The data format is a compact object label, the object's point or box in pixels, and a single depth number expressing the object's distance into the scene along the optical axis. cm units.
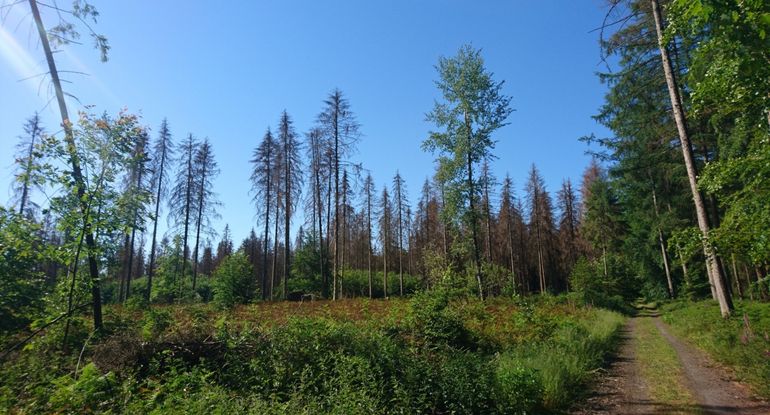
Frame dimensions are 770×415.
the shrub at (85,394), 516
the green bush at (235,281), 1986
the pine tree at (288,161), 2908
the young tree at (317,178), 2712
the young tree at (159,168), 2920
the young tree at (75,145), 715
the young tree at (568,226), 4894
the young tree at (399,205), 4506
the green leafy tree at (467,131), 1934
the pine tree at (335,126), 2541
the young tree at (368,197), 4219
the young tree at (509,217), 4684
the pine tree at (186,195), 3022
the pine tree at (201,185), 3147
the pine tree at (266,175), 2944
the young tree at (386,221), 4409
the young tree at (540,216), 4691
